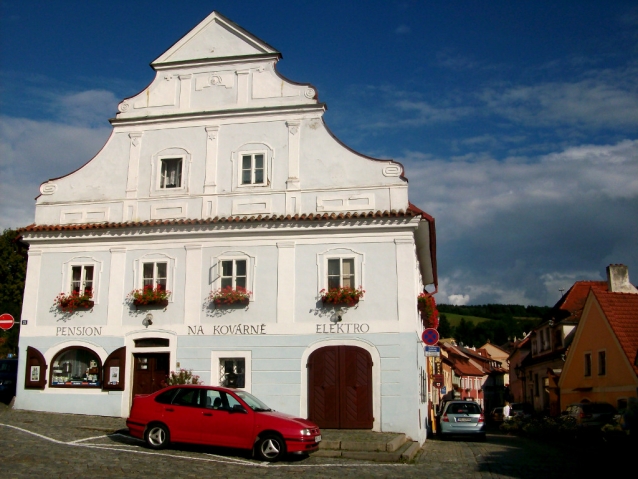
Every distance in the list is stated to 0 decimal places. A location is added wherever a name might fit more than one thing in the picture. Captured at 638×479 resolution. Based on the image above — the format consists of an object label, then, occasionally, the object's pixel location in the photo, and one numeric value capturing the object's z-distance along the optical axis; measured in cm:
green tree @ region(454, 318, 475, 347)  14875
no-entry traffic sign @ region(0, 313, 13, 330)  2236
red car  1523
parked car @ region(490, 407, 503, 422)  5211
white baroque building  2181
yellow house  3126
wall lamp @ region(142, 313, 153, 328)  2318
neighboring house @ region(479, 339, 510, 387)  13162
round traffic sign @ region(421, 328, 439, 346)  2044
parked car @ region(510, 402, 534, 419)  4928
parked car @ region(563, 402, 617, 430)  2674
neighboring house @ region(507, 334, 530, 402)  5934
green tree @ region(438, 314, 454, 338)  14066
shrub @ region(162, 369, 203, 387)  2139
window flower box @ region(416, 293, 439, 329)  2319
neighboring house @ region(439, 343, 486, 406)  7912
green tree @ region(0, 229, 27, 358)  5028
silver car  2659
